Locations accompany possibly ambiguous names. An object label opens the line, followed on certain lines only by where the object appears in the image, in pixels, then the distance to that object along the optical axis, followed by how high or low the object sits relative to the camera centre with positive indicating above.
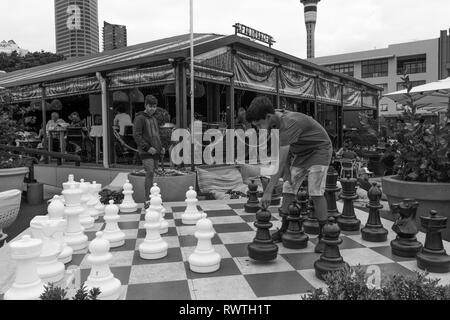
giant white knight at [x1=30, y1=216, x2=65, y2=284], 2.29 -0.71
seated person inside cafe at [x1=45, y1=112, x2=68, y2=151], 9.38 +0.45
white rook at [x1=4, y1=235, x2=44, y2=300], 1.89 -0.68
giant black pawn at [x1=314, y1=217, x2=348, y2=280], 2.40 -0.75
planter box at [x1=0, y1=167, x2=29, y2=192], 5.78 -0.54
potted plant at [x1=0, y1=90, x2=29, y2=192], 5.82 -0.24
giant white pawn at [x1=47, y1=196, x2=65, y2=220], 2.82 -0.52
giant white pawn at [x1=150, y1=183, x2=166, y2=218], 3.76 -0.50
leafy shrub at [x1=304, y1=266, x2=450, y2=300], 1.52 -0.63
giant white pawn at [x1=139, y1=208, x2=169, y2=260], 2.83 -0.79
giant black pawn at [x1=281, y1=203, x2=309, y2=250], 3.05 -0.78
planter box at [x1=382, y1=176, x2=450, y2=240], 3.46 -0.52
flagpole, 5.85 +1.37
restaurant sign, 8.96 +2.86
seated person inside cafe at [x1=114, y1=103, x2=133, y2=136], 8.16 +0.52
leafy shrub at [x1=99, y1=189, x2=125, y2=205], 5.44 -0.81
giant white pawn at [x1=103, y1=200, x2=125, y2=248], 3.11 -0.75
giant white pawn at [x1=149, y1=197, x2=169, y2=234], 3.46 -0.61
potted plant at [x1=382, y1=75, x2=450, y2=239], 3.50 -0.24
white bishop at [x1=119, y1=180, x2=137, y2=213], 4.45 -0.73
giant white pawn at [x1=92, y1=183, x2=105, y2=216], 4.32 -0.74
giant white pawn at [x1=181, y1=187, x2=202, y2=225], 3.85 -0.75
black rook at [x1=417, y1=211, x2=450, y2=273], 2.49 -0.76
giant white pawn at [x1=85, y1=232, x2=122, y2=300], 2.12 -0.78
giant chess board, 2.26 -0.91
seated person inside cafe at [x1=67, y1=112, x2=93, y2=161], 9.31 +0.11
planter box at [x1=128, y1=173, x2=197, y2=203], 5.30 -0.64
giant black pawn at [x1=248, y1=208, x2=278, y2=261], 2.70 -0.77
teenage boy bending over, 2.92 -0.07
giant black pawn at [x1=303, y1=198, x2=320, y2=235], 3.53 -0.80
